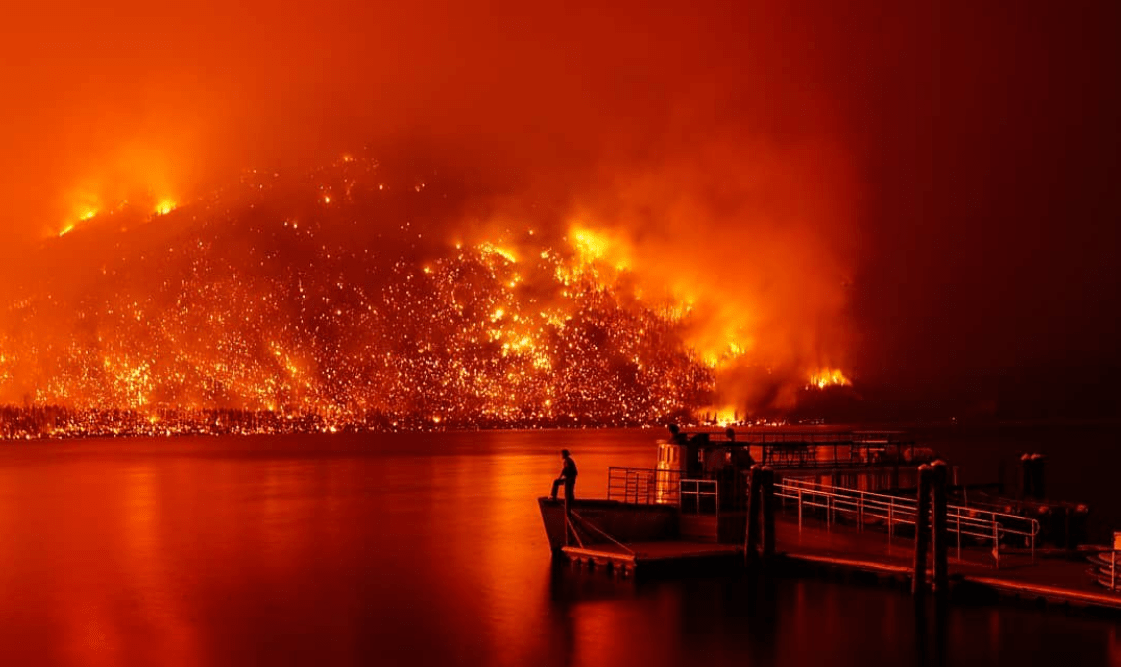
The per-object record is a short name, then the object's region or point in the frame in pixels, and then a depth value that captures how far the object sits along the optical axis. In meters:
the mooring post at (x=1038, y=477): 46.16
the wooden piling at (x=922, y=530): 30.23
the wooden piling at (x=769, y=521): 34.16
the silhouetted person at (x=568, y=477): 35.72
